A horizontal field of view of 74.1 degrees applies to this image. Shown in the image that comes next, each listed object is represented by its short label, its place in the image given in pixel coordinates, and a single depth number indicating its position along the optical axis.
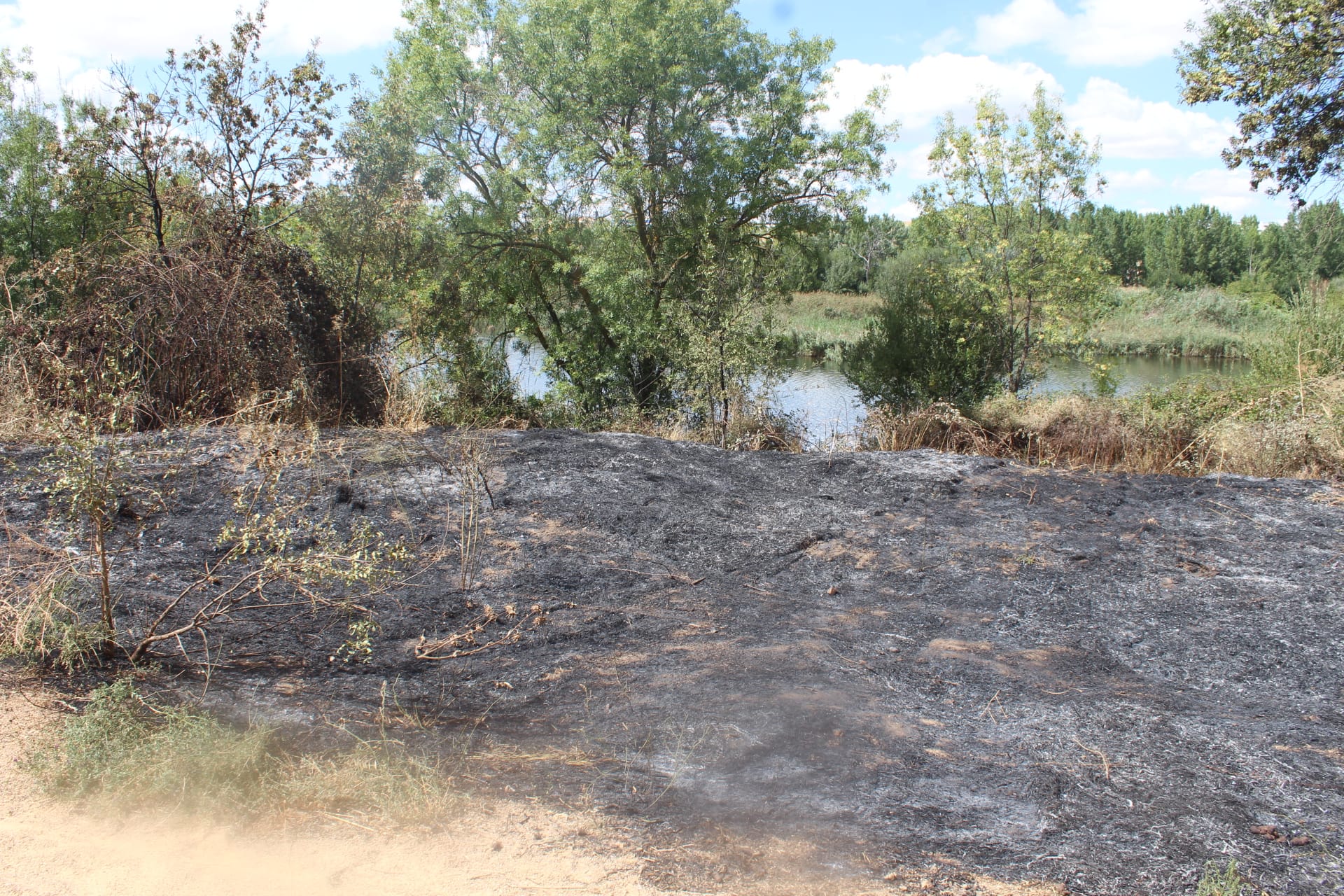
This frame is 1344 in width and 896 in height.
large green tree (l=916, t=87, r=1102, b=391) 14.63
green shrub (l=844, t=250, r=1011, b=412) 15.95
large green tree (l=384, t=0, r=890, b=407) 14.41
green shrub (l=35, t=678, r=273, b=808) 3.20
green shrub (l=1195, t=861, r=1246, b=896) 2.80
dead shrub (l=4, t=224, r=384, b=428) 8.55
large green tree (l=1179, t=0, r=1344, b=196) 10.34
